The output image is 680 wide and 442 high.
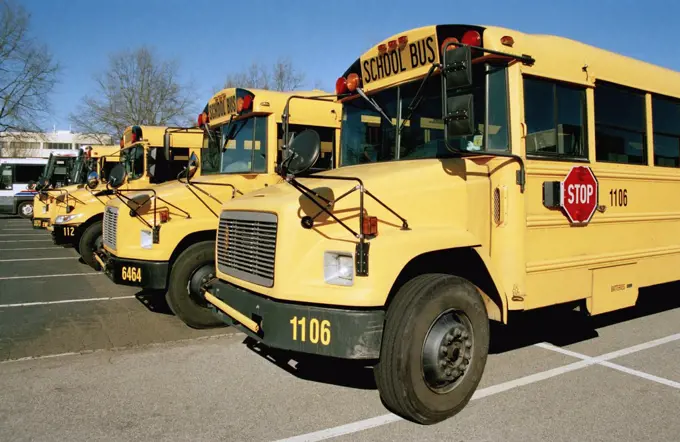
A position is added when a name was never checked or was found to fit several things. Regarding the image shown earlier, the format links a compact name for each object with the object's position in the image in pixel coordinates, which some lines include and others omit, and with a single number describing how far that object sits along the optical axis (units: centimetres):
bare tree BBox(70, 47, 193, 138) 3725
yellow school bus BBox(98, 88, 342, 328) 552
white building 3166
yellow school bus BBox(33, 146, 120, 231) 1263
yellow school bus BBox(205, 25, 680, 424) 318
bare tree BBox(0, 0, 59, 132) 3020
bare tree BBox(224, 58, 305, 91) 3688
